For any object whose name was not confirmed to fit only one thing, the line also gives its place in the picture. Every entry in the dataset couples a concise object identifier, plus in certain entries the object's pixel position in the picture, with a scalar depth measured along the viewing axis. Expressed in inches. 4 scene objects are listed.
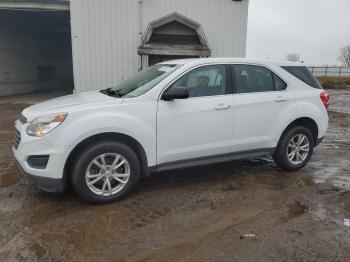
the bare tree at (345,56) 3063.5
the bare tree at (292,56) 3244.8
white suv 150.8
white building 446.3
